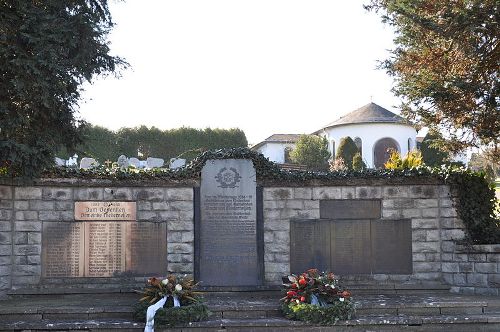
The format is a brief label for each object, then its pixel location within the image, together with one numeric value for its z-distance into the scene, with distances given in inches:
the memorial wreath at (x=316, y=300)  325.1
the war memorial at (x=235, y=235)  404.2
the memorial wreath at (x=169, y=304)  321.4
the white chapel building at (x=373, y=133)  1939.0
